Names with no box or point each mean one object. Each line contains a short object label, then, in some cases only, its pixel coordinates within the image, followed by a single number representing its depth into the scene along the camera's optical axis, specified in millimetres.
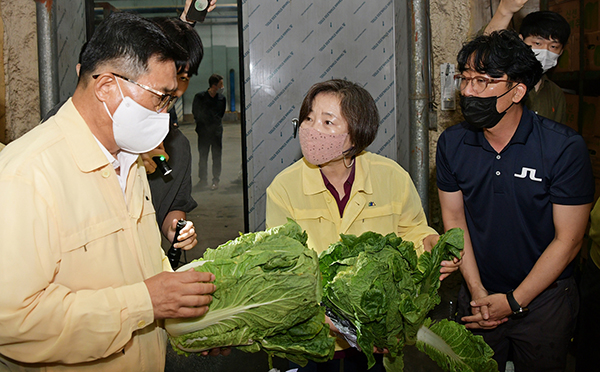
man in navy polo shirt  2428
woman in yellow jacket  2529
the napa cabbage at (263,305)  1695
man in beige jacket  1474
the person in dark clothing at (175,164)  2770
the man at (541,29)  3314
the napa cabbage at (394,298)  1741
